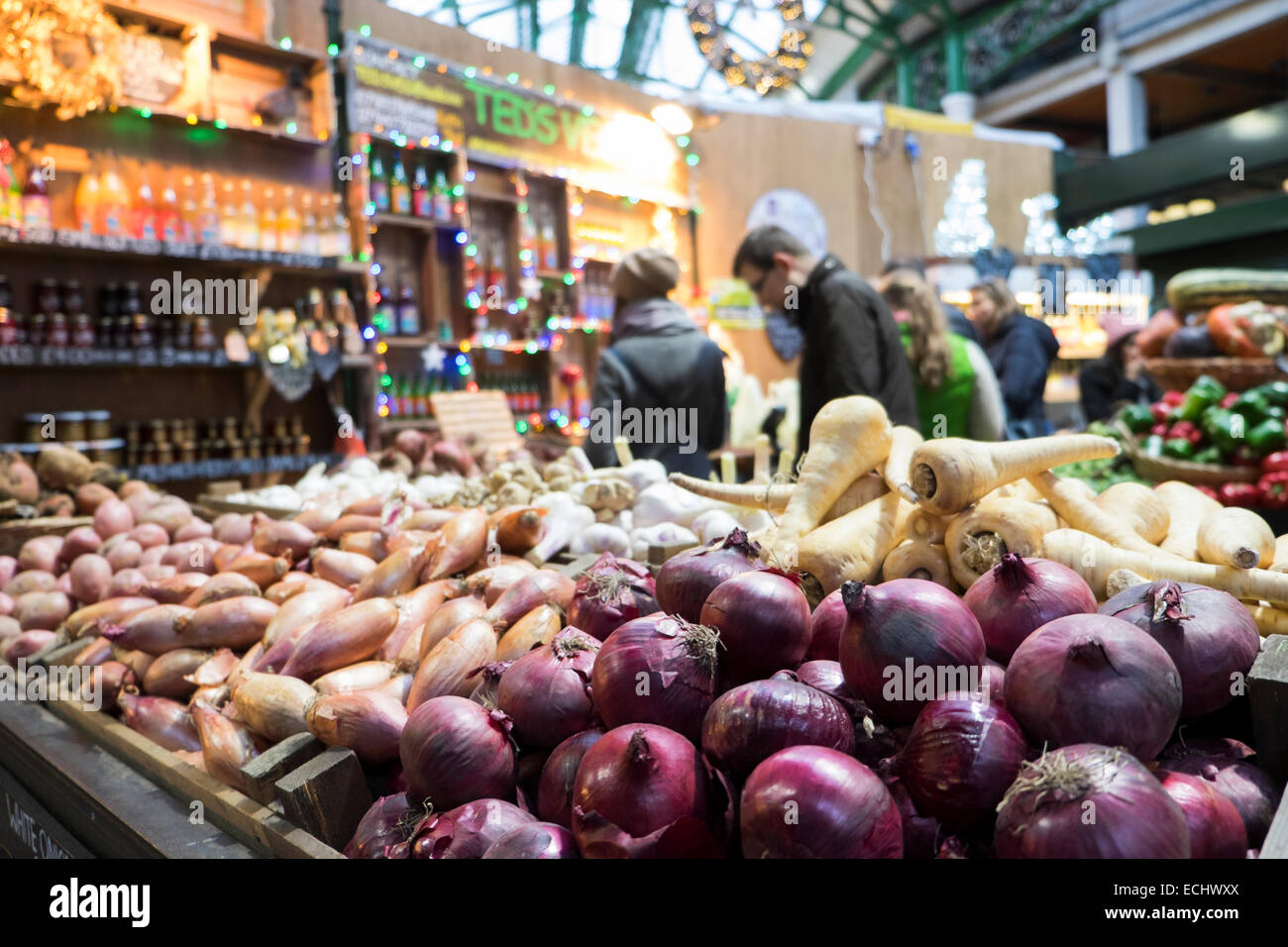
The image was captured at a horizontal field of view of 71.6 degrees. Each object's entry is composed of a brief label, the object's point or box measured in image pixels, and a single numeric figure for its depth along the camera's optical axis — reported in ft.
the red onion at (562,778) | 3.01
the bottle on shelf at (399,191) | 17.11
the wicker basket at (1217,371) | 10.62
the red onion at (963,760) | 2.56
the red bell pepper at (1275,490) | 9.13
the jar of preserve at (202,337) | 13.93
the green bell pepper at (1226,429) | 9.81
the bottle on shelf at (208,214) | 13.73
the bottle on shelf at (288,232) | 15.21
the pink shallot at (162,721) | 4.95
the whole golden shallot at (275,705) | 4.17
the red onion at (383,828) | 3.19
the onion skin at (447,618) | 4.52
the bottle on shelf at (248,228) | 14.29
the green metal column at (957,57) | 44.57
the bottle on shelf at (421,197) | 17.42
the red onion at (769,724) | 2.74
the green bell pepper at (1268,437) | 9.53
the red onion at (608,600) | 3.86
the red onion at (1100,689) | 2.60
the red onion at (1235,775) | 2.69
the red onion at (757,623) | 3.19
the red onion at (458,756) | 3.13
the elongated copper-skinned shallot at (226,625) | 5.49
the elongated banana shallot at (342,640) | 4.57
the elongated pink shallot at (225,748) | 4.13
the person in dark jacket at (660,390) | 10.39
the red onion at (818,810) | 2.41
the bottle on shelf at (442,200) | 17.70
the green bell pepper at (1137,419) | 11.34
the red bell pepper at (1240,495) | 9.36
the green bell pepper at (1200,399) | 10.59
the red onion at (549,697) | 3.31
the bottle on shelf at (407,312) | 17.44
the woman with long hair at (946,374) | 10.41
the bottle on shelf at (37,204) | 12.21
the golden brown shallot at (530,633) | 4.09
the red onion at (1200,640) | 2.94
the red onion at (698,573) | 3.57
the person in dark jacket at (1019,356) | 13.48
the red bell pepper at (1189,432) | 10.41
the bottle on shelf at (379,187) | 16.79
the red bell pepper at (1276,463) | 9.25
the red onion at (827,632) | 3.54
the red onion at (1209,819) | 2.50
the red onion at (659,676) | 3.01
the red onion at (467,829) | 2.87
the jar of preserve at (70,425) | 13.41
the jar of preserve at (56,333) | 12.59
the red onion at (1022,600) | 3.19
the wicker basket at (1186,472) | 9.57
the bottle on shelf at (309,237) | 15.53
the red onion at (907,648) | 2.88
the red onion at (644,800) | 2.57
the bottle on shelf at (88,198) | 13.50
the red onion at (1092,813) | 2.24
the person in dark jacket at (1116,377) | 17.46
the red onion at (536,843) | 2.71
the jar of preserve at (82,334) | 12.87
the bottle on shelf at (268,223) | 14.73
